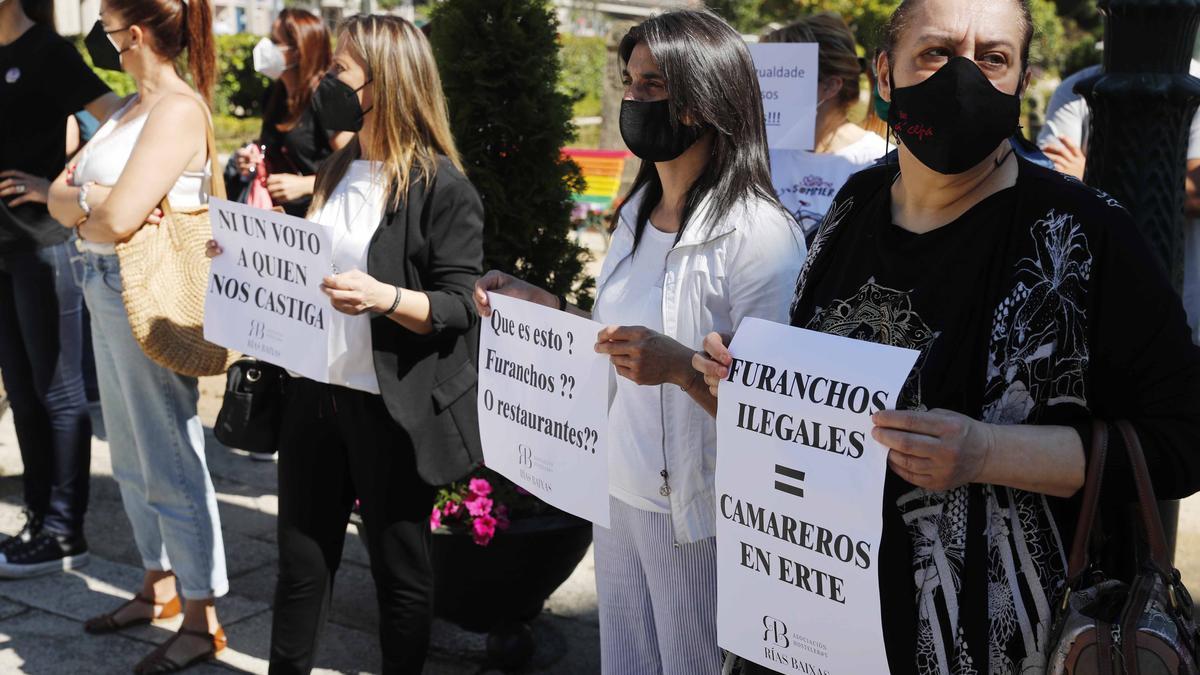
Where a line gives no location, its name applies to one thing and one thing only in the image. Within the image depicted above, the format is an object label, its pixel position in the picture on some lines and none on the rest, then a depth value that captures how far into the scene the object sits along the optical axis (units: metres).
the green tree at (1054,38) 28.80
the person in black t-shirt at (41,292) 4.48
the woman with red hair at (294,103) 5.50
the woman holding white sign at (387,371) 3.22
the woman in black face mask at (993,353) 1.70
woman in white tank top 3.64
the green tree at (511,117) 3.93
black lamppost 2.53
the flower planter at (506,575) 3.85
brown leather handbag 1.62
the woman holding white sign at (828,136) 4.55
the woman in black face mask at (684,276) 2.45
